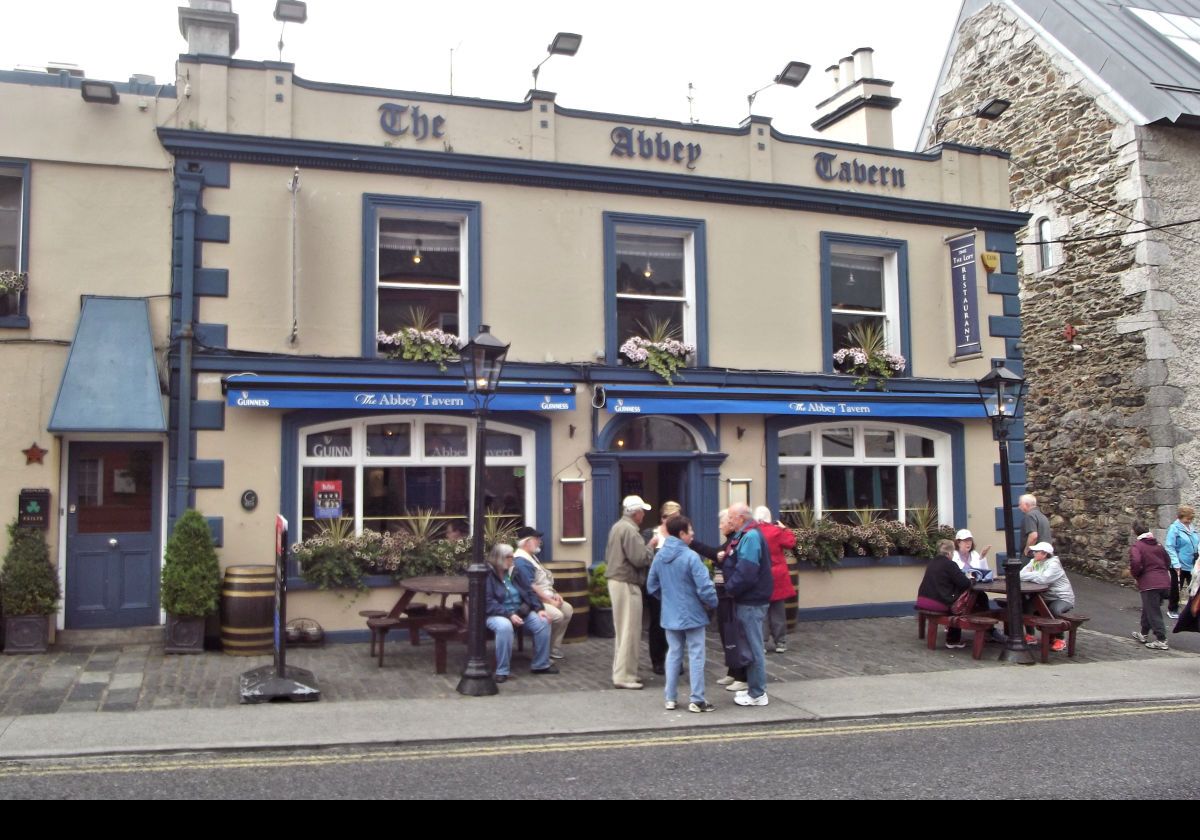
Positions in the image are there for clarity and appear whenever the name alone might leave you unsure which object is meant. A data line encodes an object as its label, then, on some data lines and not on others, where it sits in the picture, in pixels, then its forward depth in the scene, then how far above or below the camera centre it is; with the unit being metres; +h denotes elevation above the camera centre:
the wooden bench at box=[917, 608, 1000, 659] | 11.37 -1.42
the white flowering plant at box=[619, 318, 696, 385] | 13.26 +1.80
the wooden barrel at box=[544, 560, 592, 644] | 11.63 -1.00
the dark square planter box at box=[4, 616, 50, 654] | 10.55 -1.31
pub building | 11.44 +2.25
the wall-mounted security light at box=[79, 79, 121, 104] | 11.38 +4.39
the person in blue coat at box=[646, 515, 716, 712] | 8.74 -0.88
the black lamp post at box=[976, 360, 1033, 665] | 11.25 +0.33
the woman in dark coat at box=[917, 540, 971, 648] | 11.65 -0.96
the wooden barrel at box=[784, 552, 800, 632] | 12.77 -1.26
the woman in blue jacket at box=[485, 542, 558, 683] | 9.92 -1.09
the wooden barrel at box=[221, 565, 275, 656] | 10.76 -1.12
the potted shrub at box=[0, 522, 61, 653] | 10.43 -0.87
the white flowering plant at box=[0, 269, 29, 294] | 11.16 +2.31
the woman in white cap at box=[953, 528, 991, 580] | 12.45 -0.76
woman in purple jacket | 12.19 -0.96
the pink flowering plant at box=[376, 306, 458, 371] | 12.33 +1.80
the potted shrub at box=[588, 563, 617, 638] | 12.11 -1.26
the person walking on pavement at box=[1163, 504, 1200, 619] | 14.87 -0.80
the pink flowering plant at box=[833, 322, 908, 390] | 14.34 +1.83
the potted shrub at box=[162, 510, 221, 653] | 10.59 -0.81
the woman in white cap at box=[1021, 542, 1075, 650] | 11.82 -0.95
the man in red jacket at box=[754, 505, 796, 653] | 11.50 -0.91
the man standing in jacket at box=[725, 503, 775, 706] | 8.79 -0.79
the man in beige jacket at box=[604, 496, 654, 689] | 9.65 -0.87
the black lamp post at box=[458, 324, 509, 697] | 9.26 -0.18
